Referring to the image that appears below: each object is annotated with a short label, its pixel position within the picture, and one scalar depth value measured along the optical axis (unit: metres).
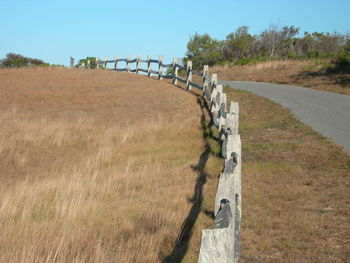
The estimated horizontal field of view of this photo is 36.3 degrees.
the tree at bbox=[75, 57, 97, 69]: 56.77
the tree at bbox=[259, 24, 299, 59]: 48.41
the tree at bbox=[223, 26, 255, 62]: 48.61
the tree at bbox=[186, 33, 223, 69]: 51.59
